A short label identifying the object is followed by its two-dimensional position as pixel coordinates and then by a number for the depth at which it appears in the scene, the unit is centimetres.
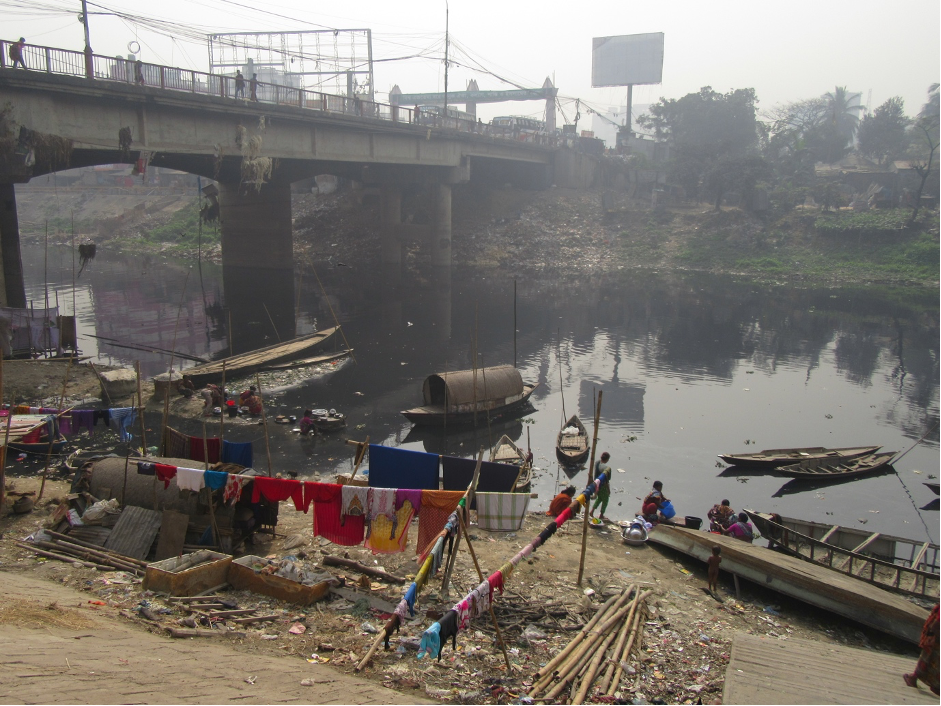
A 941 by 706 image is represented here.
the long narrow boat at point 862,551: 1146
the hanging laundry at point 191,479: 1107
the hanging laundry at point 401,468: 1267
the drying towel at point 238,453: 1312
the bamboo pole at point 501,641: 789
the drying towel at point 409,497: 1041
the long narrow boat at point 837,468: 1788
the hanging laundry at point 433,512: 1024
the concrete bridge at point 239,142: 2288
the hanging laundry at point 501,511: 1136
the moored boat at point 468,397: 2016
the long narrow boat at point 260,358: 2192
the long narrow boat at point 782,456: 1852
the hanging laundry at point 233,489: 1105
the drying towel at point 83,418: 1599
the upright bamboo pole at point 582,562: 1040
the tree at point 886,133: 6525
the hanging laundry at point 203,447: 1320
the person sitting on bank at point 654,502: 1396
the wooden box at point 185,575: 944
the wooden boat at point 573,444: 1788
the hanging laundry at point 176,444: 1366
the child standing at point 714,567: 1134
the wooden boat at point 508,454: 1650
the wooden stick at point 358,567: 1038
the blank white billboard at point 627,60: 8350
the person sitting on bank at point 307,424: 1902
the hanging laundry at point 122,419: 1634
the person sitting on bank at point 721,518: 1373
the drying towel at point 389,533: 1062
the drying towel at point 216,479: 1097
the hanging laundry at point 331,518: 1084
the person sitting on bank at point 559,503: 1207
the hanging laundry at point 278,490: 1087
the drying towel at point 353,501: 1070
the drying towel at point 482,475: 1256
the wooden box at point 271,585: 954
